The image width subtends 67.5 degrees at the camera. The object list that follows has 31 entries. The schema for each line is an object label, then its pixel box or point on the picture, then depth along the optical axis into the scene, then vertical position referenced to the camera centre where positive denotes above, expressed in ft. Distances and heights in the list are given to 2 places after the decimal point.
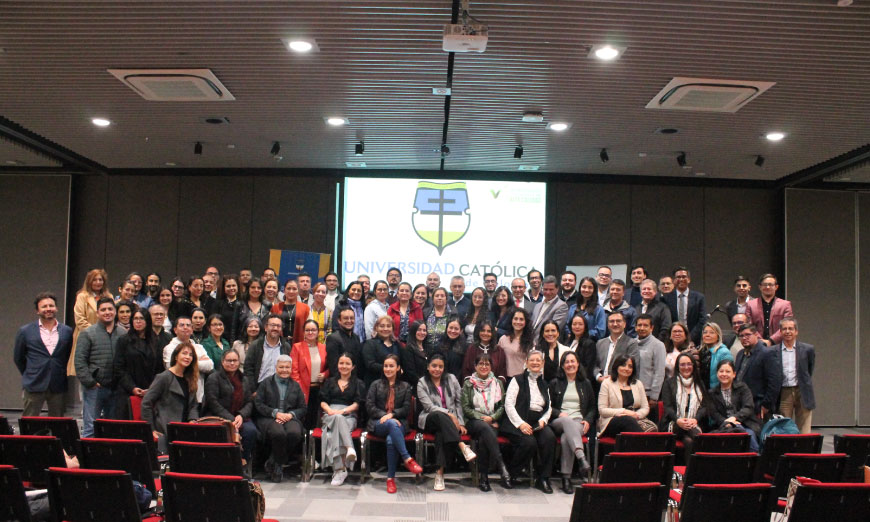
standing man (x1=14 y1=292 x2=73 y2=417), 20.79 -2.16
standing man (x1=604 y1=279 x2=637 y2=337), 22.52 +0.01
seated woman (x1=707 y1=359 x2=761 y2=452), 19.48 -2.92
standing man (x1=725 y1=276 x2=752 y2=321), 24.30 +0.39
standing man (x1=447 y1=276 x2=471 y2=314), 24.38 +0.14
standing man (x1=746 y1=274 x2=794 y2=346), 23.70 -0.06
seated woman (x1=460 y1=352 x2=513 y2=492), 19.52 -3.10
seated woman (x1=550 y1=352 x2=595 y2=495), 19.77 -2.94
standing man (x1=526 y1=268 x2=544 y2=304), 24.41 +0.73
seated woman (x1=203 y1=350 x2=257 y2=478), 19.26 -3.15
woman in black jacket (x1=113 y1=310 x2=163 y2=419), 19.81 -2.13
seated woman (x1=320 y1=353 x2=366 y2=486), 19.26 -3.56
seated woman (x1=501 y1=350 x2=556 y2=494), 19.24 -3.52
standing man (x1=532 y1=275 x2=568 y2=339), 22.98 -0.15
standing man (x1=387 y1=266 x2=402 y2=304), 25.04 +0.77
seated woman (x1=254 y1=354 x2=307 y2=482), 19.34 -3.53
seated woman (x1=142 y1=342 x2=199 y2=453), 18.55 -2.85
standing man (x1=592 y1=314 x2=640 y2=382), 20.85 -1.32
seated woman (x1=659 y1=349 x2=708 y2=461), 19.63 -2.81
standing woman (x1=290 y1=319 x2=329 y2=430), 21.06 -2.24
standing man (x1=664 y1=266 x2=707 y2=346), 24.26 +0.07
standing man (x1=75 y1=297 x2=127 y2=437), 20.04 -2.16
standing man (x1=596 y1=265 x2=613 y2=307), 24.06 +0.89
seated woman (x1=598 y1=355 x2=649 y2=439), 19.81 -2.84
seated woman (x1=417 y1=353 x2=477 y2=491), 19.30 -3.39
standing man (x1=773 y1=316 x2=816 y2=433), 21.43 -2.21
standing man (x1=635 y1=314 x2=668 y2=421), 20.77 -1.77
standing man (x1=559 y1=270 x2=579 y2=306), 24.21 +0.60
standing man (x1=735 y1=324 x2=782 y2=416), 20.84 -2.02
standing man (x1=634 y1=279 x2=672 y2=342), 22.76 -0.12
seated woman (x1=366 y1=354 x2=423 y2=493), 19.23 -3.42
